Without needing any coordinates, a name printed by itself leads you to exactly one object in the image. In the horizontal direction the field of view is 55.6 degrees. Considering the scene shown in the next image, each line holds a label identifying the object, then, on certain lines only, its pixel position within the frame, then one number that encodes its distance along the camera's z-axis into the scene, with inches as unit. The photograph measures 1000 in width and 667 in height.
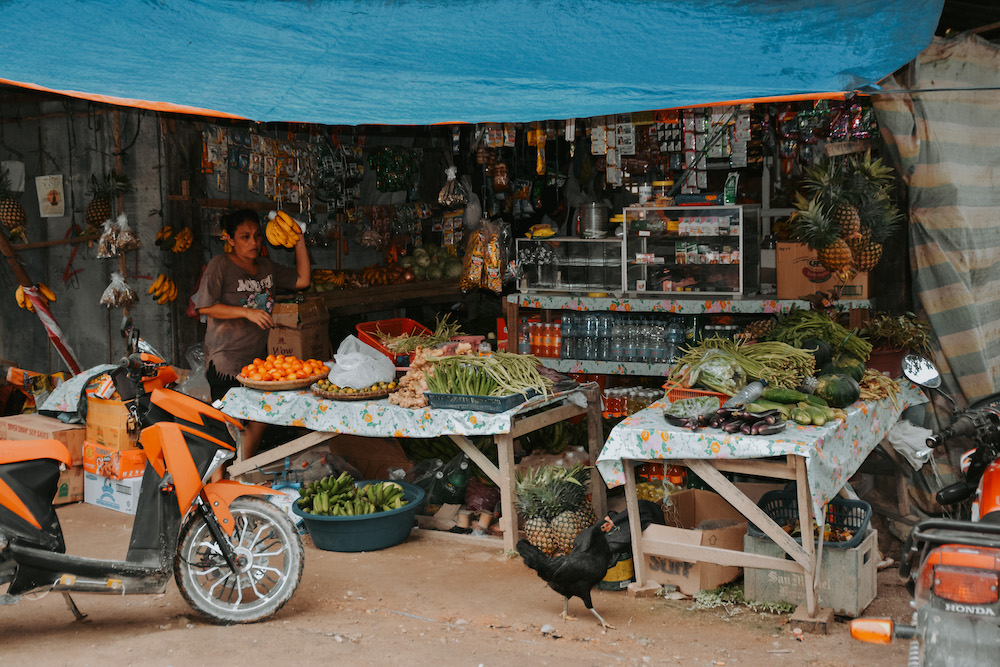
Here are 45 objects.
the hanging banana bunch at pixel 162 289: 332.2
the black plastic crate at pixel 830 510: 211.9
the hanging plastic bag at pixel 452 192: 350.3
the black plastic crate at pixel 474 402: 227.9
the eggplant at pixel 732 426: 190.9
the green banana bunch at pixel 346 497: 240.8
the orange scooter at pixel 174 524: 179.2
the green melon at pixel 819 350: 233.9
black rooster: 185.9
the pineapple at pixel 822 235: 263.6
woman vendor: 277.9
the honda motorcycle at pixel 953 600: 106.3
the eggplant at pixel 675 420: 197.9
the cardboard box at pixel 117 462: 274.5
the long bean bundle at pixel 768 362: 220.7
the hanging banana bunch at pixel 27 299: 321.5
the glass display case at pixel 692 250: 300.4
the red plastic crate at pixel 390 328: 295.1
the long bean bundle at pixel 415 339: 272.2
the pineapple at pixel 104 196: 334.3
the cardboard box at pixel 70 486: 284.8
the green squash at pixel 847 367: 230.1
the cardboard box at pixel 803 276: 285.4
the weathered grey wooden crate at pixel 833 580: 192.5
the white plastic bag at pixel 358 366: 248.8
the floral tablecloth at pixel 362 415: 230.5
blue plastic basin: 237.6
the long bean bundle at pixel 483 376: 234.1
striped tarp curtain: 225.1
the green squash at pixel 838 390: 211.0
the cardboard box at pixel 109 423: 275.0
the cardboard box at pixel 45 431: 284.7
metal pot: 323.6
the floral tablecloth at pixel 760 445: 184.2
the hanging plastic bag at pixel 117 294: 316.8
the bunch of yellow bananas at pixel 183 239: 333.7
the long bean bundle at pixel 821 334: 245.6
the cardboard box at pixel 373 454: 282.5
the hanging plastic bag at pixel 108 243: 319.3
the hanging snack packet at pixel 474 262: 333.7
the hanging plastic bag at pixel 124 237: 320.2
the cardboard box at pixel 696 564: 205.5
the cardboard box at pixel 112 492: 274.8
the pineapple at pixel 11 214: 348.5
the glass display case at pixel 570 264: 323.3
